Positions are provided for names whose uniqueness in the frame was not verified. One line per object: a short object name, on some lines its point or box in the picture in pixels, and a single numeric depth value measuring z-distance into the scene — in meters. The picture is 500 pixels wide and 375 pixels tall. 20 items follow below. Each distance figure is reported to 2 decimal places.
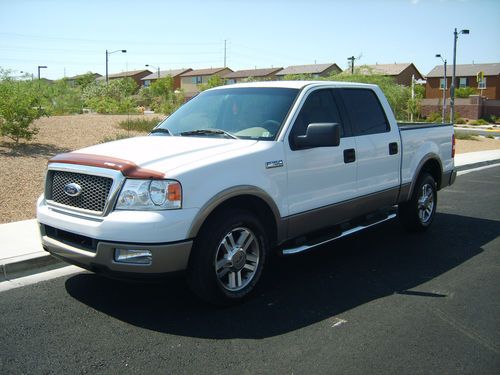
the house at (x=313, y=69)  88.15
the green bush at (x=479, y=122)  54.96
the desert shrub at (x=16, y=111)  11.93
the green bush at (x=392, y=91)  32.78
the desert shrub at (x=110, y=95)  27.62
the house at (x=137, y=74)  118.69
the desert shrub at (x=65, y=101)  28.75
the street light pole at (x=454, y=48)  35.28
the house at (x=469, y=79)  72.50
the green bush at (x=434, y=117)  48.56
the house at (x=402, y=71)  81.20
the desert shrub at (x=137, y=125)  17.08
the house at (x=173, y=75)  113.16
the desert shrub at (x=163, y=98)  28.78
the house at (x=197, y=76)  104.06
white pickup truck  4.02
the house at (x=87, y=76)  82.34
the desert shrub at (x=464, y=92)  69.91
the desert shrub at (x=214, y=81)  54.85
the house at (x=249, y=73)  94.76
